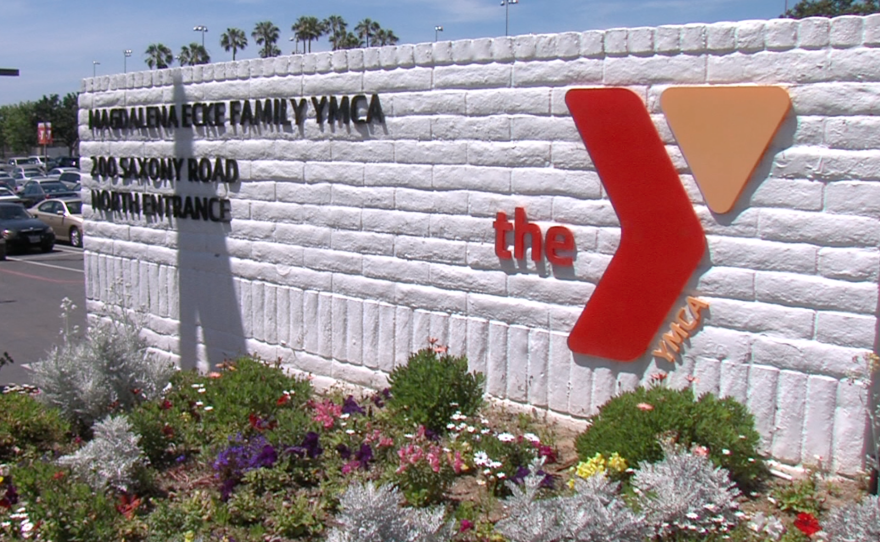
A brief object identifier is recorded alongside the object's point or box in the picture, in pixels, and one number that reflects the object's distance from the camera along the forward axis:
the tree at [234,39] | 80.25
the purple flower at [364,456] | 5.43
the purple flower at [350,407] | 6.28
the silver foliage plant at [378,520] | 3.74
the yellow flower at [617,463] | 4.94
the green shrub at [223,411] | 5.92
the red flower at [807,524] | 4.27
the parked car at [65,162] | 73.08
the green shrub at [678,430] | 5.00
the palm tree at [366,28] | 76.62
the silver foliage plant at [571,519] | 3.74
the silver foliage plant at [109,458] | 5.27
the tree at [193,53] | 74.16
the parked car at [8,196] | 30.79
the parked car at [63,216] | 28.01
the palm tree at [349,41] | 70.24
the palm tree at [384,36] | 73.11
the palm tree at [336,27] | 73.75
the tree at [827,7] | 31.66
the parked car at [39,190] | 34.94
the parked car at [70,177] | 48.76
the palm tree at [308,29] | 79.69
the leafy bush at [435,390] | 6.03
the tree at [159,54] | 85.50
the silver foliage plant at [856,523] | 3.73
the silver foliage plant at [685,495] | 4.15
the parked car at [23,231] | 25.67
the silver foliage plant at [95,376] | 6.48
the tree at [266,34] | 83.12
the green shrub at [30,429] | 6.27
